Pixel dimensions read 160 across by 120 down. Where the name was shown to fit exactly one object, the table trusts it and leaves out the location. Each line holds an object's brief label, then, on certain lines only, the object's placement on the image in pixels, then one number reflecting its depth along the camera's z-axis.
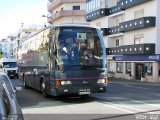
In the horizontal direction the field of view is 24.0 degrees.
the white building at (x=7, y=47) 181.25
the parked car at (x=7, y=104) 5.13
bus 15.34
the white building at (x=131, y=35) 45.12
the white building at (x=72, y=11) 81.89
